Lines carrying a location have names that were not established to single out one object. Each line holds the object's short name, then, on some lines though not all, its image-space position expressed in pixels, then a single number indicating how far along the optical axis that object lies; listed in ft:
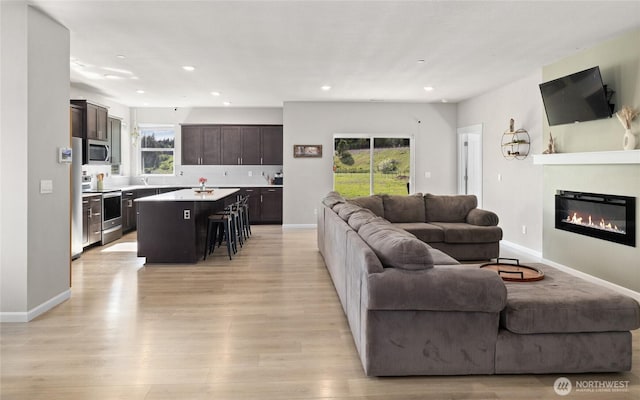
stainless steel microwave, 24.51
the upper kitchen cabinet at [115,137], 28.07
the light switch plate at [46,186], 13.03
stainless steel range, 25.07
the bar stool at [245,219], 26.78
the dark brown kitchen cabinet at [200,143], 34.63
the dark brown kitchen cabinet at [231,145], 34.63
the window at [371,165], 32.12
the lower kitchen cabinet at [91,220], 22.85
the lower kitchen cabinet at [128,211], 28.55
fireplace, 15.24
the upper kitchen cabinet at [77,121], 22.71
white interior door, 28.78
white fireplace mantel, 14.85
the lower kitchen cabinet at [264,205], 33.78
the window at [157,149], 35.19
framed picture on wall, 31.78
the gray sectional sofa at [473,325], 8.71
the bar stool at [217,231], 21.03
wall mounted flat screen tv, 16.21
